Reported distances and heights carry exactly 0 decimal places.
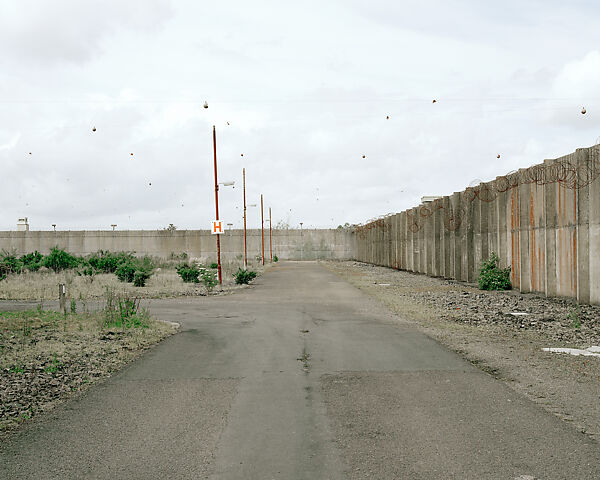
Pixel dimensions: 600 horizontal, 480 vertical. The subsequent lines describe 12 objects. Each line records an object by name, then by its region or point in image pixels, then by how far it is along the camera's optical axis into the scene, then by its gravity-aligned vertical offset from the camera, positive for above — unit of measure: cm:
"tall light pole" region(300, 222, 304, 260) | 7562 -60
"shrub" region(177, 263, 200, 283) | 2822 -130
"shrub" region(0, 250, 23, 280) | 3484 -90
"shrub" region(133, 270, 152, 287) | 2595 -128
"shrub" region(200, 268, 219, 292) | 2314 -129
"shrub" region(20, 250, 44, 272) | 4003 -77
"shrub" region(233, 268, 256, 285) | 2717 -141
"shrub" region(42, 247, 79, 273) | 3988 -74
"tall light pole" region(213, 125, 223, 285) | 2586 +274
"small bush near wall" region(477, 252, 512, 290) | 2078 -118
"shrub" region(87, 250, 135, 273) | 3791 -88
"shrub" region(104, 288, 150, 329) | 1259 -149
